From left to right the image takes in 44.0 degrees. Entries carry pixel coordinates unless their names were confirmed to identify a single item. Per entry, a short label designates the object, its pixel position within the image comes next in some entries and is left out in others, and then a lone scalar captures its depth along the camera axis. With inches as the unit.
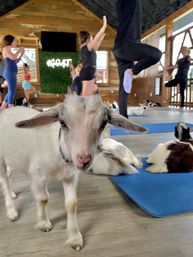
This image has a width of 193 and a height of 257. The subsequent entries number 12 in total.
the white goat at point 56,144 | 31.7
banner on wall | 442.6
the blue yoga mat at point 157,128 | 134.3
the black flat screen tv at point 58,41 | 438.0
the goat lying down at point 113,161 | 68.7
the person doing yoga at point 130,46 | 107.2
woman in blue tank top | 175.0
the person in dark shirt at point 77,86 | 198.8
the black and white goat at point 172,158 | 69.1
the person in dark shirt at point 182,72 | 296.4
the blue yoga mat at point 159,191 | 48.3
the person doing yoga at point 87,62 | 155.1
